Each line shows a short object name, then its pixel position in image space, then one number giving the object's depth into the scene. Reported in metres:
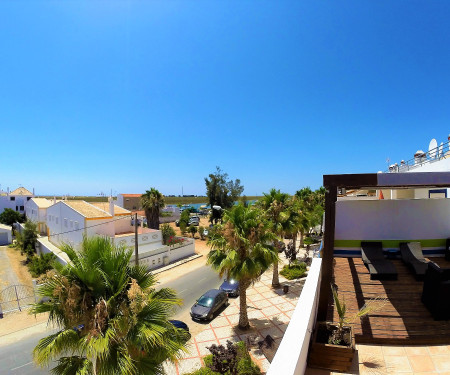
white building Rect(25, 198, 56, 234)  36.34
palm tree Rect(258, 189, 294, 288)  17.09
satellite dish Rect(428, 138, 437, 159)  17.55
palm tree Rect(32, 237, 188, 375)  4.35
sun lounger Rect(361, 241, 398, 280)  7.23
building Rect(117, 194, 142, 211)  55.75
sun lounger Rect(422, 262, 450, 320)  5.60
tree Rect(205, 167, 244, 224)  48.07
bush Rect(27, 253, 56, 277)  20.81
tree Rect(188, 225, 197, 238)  36.98
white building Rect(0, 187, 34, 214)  55.16
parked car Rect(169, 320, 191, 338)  11.57
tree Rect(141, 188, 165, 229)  31.27
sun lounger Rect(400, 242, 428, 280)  7.22
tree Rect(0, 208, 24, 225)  47.12
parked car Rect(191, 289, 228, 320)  13.28
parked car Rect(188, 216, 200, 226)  48.41
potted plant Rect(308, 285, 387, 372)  4.43
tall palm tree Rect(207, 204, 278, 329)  11.02
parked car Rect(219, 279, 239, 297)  16.67
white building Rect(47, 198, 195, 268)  23.28
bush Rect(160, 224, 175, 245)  28.69
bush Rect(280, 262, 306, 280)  19.34
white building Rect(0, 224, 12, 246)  36.56
